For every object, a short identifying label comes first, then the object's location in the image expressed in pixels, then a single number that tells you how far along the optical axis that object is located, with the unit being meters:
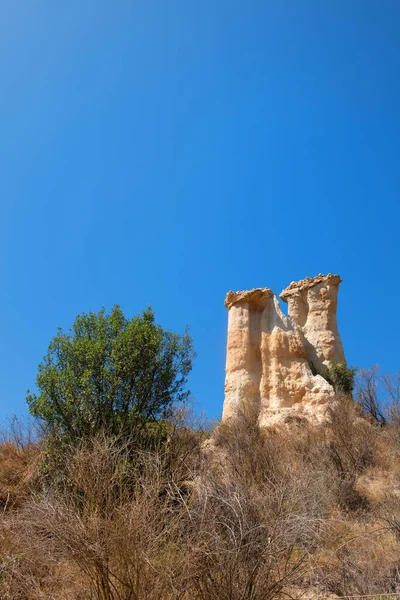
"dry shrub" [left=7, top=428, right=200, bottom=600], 3.33
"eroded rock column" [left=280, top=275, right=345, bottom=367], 23.62
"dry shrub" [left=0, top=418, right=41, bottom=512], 9.78
